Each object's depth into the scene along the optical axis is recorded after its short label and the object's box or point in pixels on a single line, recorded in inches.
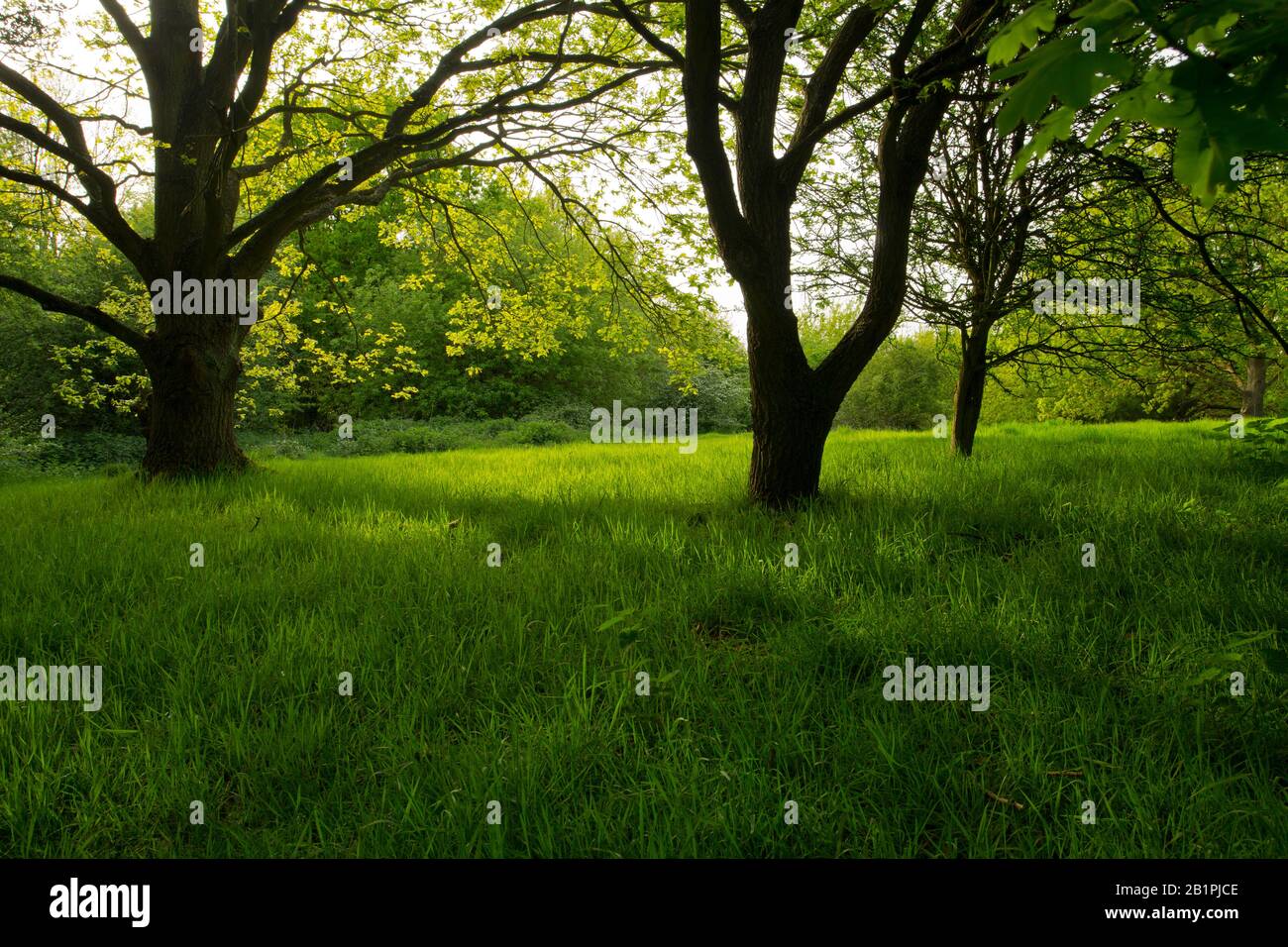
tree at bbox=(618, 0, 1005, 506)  180.1
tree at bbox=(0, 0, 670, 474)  263.4
